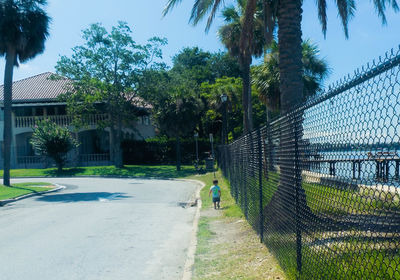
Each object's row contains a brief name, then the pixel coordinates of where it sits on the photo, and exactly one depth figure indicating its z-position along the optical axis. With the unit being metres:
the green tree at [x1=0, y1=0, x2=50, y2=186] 21.47
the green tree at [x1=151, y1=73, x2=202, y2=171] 31.83
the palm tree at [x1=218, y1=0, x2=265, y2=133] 19.95
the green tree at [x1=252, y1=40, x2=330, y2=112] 19.75
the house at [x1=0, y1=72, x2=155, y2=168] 38.66
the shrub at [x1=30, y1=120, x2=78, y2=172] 31.61
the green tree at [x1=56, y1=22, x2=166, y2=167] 33.34
